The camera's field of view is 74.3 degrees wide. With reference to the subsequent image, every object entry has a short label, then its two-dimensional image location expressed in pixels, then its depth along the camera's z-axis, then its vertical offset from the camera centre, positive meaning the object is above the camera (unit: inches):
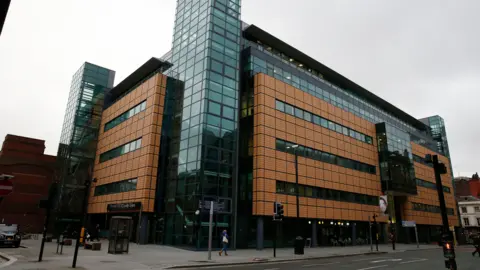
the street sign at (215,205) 870.9 +49.5
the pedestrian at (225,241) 957.2 -51.9
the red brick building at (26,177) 2386.8 +319.8
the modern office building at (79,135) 2033.7 +553.7
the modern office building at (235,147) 1293.1 +361.9
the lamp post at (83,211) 587.2 +17.1
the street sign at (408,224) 1870.3 +20.2
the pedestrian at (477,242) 1055.2 -43.5
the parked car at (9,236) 994.7 -55.0
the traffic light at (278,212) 919.7 +34.7
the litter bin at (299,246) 1050.9 -67.8
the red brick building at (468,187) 4210.1 +540.2
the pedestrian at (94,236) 1382.9 -69.0
